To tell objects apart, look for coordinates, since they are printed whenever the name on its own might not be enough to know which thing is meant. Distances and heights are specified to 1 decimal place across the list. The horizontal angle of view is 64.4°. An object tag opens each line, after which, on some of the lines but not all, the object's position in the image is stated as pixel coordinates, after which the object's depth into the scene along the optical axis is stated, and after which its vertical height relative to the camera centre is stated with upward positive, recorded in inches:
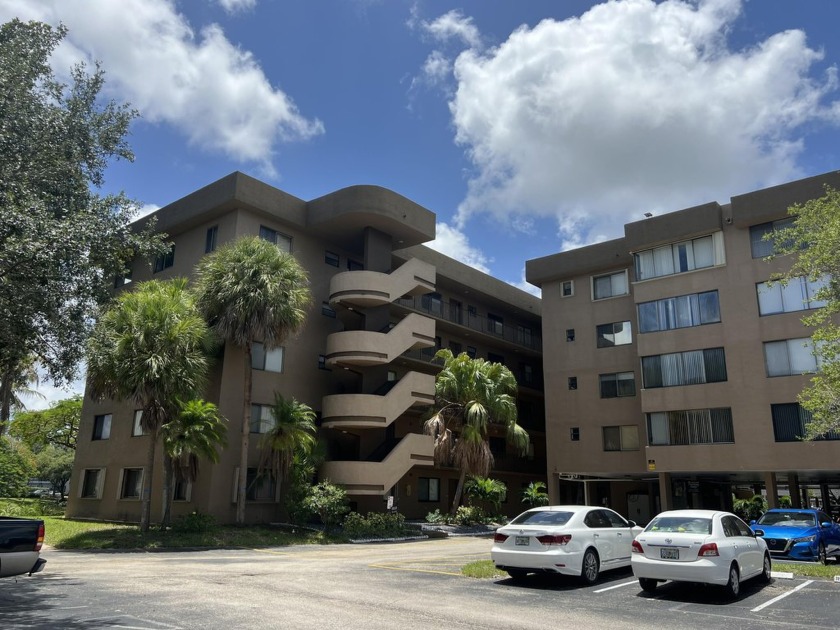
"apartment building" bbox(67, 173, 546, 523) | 1146.0 +222.7
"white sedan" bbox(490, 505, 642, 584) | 509.7 -43.8
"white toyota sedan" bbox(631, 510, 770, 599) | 459.2 -44.0
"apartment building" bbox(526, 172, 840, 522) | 1165.7 +242.2
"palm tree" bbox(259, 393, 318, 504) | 1053.8 +68.6
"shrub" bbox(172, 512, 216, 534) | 929.5 -56.9
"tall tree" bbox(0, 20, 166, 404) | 400.8 +174.3
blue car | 697.0 -47.3
